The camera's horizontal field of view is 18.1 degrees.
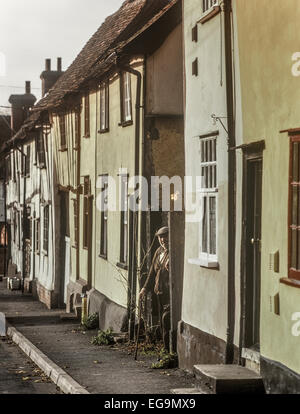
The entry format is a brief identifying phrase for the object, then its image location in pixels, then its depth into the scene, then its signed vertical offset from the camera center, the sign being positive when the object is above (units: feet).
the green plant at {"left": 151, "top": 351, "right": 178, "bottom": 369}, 48.16 -7.95
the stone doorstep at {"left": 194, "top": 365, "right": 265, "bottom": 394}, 34.65 -6.47
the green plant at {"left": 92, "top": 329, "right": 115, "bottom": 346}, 59.67 -8.35
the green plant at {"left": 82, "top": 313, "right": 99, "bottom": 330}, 71.41 -8.70
